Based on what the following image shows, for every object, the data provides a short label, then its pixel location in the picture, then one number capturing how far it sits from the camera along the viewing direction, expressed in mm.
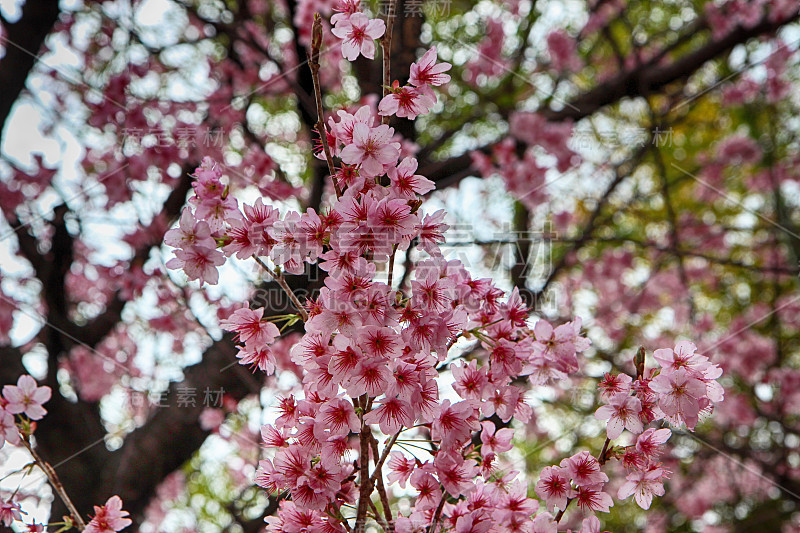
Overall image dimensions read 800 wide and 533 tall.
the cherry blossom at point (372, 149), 1241
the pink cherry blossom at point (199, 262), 1258
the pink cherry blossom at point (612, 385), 1281
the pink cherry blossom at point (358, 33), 1288
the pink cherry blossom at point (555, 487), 1285
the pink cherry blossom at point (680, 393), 1256
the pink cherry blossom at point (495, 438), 1317
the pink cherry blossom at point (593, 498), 1286
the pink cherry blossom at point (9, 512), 1337
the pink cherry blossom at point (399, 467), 1309
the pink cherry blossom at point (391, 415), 1230
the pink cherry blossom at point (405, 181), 1252
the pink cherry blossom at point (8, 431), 1344
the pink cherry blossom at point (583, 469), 1282
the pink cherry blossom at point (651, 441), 1272
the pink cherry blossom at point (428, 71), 1284
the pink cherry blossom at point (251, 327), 1277
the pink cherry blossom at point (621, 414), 1267
